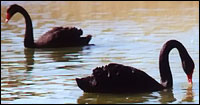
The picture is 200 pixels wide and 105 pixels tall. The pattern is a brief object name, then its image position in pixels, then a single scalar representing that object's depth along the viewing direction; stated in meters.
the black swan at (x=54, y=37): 23.97
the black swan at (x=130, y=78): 13.92
